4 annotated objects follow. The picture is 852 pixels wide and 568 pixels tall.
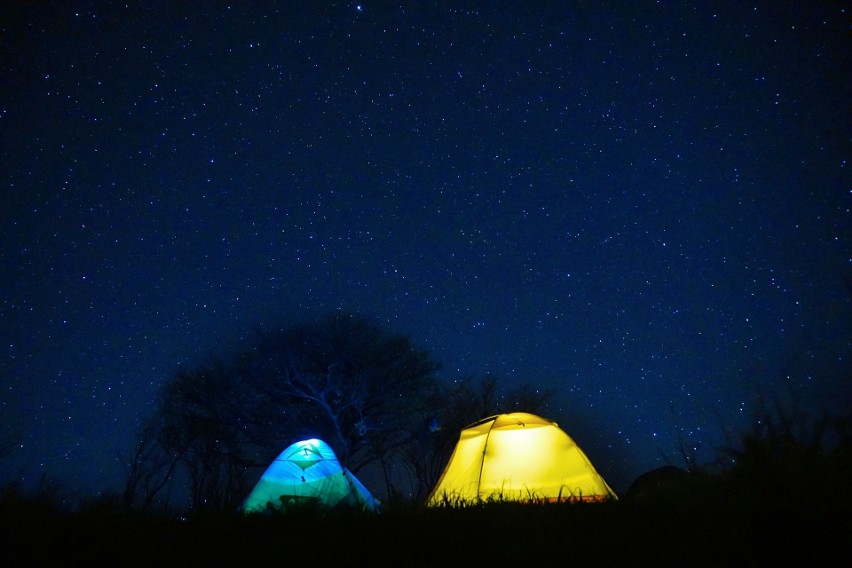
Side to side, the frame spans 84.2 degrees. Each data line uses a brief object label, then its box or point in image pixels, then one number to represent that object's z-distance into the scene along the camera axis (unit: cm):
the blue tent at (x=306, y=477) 863
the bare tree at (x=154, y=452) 1639
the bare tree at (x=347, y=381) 1808
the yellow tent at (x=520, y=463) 745
